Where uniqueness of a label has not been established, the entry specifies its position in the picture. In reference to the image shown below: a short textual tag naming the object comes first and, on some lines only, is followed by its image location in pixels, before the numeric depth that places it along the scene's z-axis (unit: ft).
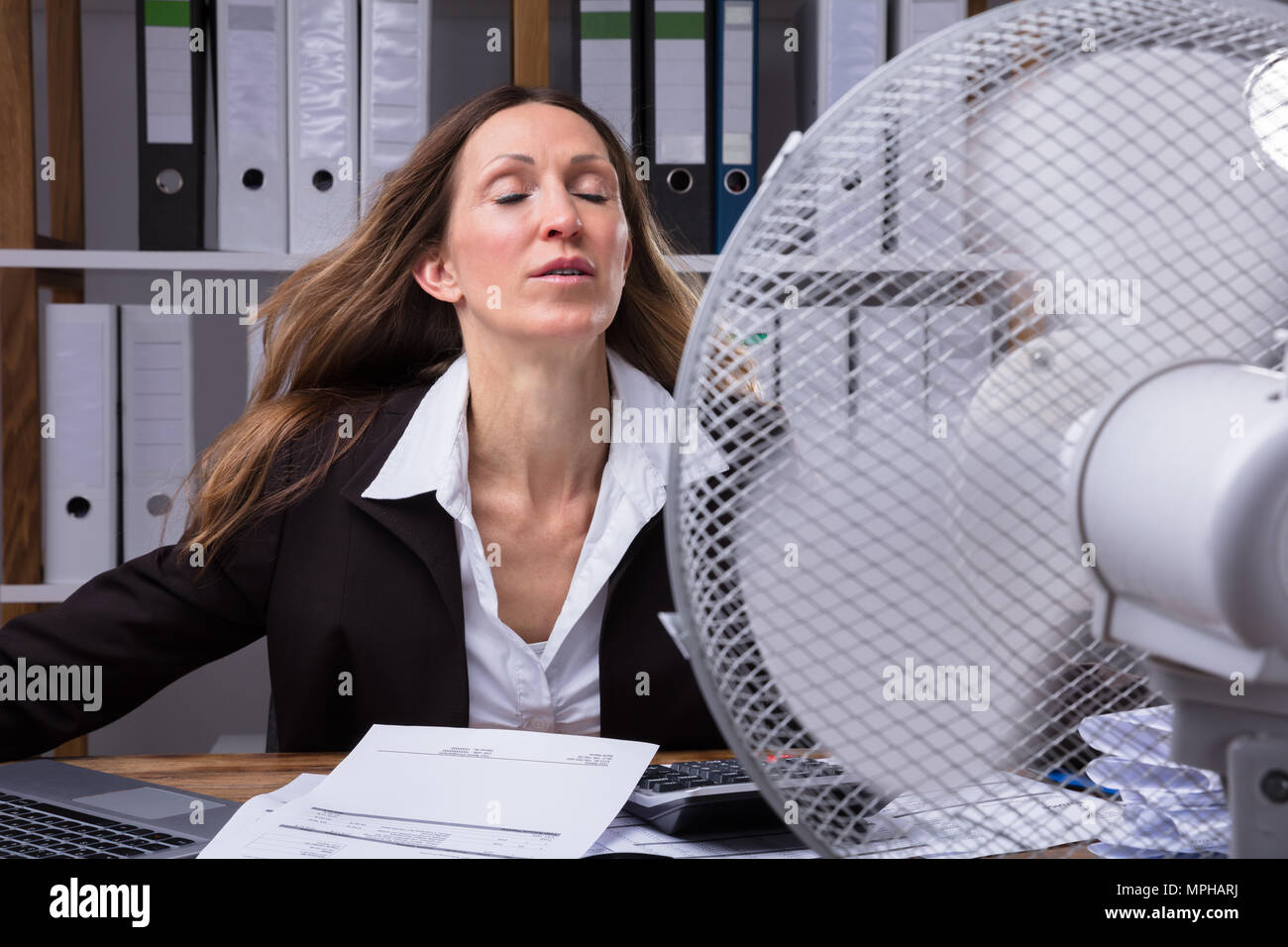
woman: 3.66
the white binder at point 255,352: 5.36
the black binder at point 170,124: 5.25
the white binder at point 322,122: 5.29
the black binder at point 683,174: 5.39
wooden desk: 2.66
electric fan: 1.74
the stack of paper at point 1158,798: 1.96
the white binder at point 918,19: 5.40
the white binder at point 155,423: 5.32
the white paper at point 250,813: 2.14
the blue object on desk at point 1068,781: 1.87
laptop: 2.15
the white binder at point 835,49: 5.41
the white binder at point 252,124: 5.27
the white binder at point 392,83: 5.28
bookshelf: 5.29
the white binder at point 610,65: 5.41
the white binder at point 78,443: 5.26
